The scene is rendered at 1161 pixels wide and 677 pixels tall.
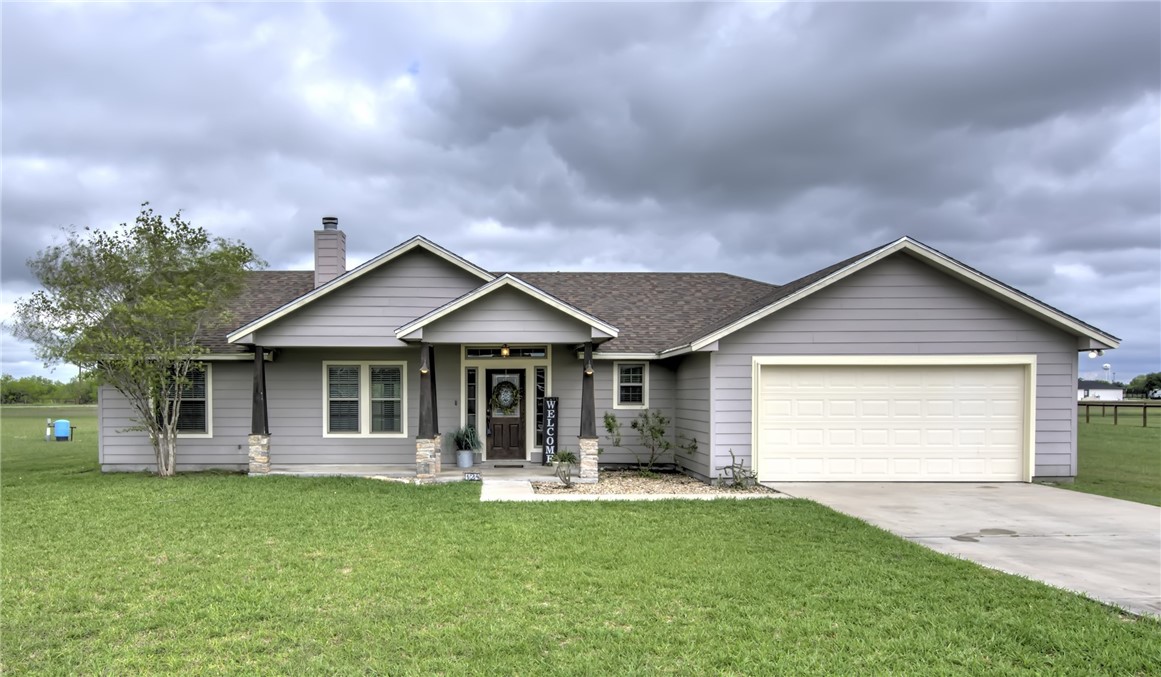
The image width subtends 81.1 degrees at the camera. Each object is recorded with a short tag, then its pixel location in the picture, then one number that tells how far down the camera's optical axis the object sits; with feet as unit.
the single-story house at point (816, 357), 40.45
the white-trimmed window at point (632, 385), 48.62
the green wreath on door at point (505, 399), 47.32
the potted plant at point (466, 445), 44.04
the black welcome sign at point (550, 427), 46.50
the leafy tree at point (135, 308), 41.42
